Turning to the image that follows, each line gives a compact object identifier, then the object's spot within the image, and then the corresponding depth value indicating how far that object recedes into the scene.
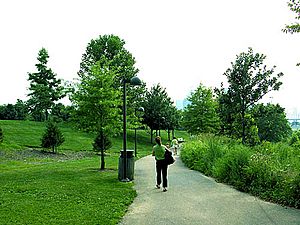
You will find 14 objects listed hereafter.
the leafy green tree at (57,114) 50.76
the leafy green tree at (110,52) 46.55
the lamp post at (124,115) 12.55
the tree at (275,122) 24.57
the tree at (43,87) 48.41
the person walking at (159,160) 10.91
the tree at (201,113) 38.25
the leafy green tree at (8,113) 55.38
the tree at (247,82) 23.66
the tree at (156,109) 45.31
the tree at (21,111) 56.44
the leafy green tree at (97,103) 15.88
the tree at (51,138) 29.27
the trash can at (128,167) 12.75
